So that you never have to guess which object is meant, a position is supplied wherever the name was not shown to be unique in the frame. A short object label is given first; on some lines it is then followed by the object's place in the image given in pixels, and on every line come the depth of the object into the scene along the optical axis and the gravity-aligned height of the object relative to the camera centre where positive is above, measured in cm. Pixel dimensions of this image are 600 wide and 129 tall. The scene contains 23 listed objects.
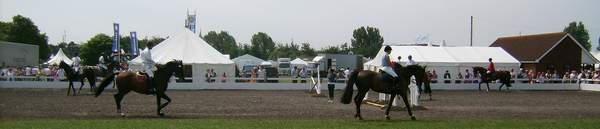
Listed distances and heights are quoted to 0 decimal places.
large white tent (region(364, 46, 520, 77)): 4494 +96
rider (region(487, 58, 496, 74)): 3718 +13
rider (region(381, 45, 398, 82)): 1598 +12
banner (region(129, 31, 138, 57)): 4931 +212
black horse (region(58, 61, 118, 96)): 2756 -15
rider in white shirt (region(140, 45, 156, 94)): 1706 +14
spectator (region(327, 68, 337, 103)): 2517 -47
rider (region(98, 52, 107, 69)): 3625 +35
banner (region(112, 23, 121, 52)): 4688 +228
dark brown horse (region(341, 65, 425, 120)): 1620 -31
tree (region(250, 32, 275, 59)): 15575 +667
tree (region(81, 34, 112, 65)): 8819 +296
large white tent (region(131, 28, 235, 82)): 4169 +104
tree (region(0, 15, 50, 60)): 8550 +508
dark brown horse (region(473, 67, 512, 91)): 3797 -32
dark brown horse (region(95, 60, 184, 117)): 1697 -29
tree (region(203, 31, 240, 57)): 16862 +818
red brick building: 5500 +152
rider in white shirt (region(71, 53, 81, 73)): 2998 +34
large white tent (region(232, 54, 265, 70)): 7752 +117
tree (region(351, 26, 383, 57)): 13262 +655
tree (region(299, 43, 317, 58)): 13125 +397
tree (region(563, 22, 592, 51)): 11756 +666
